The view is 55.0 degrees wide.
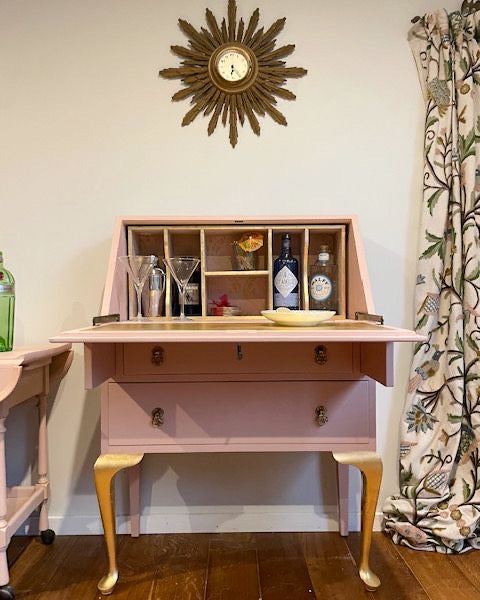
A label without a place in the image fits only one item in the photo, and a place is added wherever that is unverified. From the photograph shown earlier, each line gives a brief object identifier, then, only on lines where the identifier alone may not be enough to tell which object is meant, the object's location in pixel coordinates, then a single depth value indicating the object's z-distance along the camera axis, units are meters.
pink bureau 1.36
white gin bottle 1.65
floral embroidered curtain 1.67
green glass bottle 1.50
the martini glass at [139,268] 1.54
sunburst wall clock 1.77
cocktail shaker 1.65
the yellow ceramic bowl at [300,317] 1.29
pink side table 1.32
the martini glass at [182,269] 1.53
